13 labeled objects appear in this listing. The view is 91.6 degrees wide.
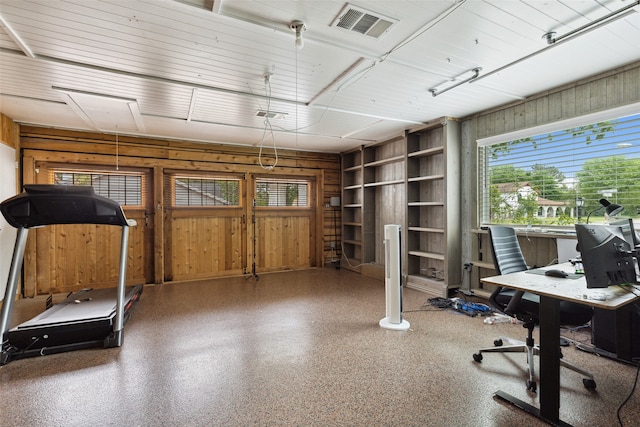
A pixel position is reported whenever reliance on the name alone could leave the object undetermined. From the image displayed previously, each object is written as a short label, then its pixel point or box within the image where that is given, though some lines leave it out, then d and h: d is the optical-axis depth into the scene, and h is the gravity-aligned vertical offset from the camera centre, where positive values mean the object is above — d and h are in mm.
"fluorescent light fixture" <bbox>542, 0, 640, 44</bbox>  2119 +1332
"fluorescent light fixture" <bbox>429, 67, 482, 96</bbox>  3071 +1340
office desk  1795 -737
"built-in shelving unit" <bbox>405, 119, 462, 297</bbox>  4543 -5
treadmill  2748 -792
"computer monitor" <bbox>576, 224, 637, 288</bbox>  1829 -301
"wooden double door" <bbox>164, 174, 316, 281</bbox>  5707 -524
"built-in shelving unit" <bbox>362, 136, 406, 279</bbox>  5793 +292
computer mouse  2285 -491
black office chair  2189 -724
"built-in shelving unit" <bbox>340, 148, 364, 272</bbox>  6871 -16
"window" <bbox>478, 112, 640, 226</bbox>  3053 +389
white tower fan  3393 -809
